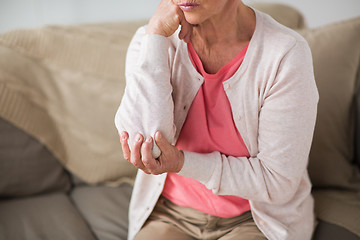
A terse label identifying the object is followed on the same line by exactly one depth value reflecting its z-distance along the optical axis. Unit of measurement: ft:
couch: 4.32
